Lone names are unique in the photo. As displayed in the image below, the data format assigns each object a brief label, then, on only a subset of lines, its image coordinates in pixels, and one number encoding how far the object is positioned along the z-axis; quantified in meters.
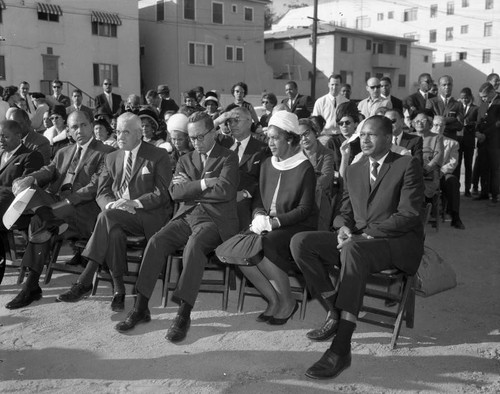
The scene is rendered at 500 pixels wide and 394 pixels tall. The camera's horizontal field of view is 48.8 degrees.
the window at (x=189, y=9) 30.14
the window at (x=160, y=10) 30.06
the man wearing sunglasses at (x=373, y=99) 8.38
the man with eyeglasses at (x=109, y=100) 11.61
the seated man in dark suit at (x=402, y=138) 6.65
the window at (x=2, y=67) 23.66
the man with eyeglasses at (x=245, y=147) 5.41
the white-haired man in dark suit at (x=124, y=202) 4.73
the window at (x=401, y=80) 43.28
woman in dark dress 4.38
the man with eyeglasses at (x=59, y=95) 11.74
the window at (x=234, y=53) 32.16
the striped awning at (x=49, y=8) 24.14
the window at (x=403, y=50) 42.62
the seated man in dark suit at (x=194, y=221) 4.30
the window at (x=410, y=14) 53.72
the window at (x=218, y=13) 31.28
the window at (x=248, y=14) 32.62
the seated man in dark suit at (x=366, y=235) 3.78
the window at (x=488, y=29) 49.53
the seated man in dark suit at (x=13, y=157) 5.58
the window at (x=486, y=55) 49.56
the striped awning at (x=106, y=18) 26.00
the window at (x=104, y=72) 26.83
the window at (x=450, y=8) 51.88
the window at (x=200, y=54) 30.59
